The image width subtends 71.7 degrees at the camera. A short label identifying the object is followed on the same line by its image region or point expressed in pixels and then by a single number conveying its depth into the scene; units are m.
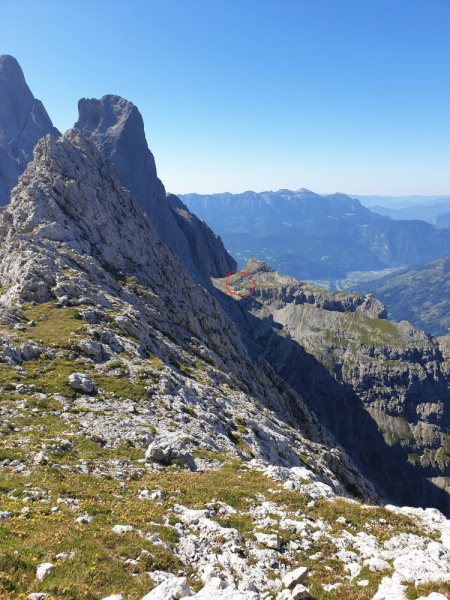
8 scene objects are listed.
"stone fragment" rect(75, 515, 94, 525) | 15.10
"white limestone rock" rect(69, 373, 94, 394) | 34.16
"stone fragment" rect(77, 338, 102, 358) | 41.22
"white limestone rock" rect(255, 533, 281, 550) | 16.03
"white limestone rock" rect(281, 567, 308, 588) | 12.96
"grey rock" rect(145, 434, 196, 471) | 27.75
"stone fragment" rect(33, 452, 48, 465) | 20.82
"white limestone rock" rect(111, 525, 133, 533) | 14.93
